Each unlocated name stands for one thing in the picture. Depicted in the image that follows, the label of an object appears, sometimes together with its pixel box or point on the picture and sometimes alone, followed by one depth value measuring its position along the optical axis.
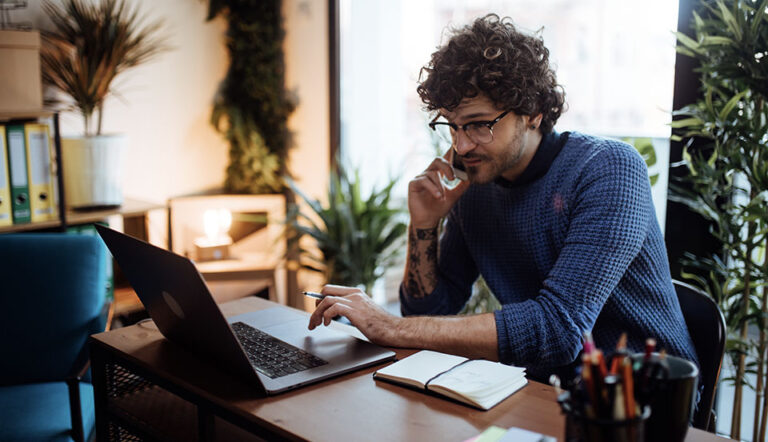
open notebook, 1.11
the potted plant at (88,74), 2.85
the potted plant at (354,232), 3.26
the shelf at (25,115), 2.44
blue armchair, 2.12
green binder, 2.48
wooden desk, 1.03
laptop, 1.12
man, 1.38
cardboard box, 2.43
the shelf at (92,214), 2.54
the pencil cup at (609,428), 0.75
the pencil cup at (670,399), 0.83
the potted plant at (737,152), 1.91
